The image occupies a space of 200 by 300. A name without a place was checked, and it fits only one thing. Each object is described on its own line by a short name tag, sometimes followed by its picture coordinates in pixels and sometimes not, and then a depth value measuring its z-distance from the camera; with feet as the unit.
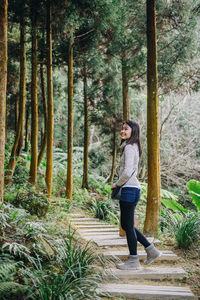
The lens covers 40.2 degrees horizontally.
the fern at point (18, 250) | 12.06
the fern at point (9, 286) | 9.62
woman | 13.42
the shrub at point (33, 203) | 23.40
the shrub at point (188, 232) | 17.31
